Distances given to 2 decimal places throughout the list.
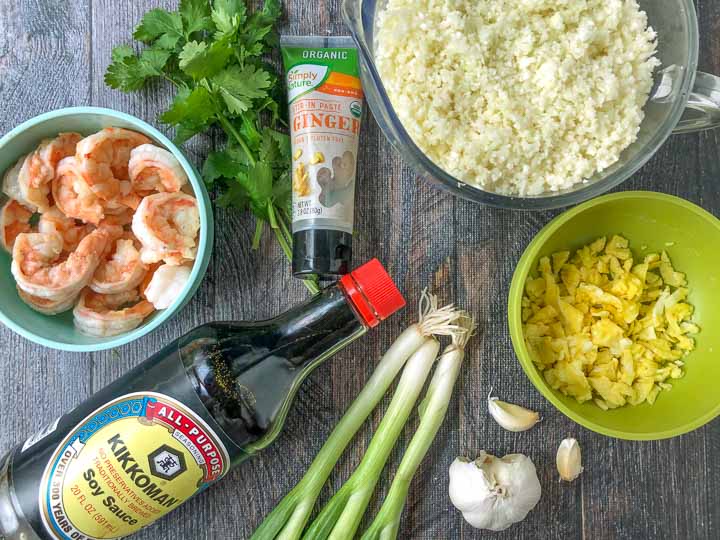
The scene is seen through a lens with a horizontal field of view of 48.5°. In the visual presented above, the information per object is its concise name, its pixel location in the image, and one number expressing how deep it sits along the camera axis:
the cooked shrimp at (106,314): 0.43
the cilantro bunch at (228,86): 0.44
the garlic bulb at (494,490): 0.45
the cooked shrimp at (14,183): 0.44
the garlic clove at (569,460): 0.47
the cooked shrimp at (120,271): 0.44
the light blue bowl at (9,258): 0.42
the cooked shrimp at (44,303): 0.43
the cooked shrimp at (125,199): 0.44
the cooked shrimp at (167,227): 0.42
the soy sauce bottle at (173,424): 0.41
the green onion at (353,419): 0.46
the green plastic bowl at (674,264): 0.44
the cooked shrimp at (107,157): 0.42
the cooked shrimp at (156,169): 0.43
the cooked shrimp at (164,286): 0.43
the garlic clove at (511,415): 0.47
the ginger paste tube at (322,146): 0.45
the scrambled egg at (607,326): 0.46
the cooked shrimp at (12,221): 0.44
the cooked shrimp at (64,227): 0.44
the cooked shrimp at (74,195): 0.43
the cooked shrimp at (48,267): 0.42
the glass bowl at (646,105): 0.40
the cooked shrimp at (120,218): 0.45
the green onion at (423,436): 0.46
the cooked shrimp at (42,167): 0.43
